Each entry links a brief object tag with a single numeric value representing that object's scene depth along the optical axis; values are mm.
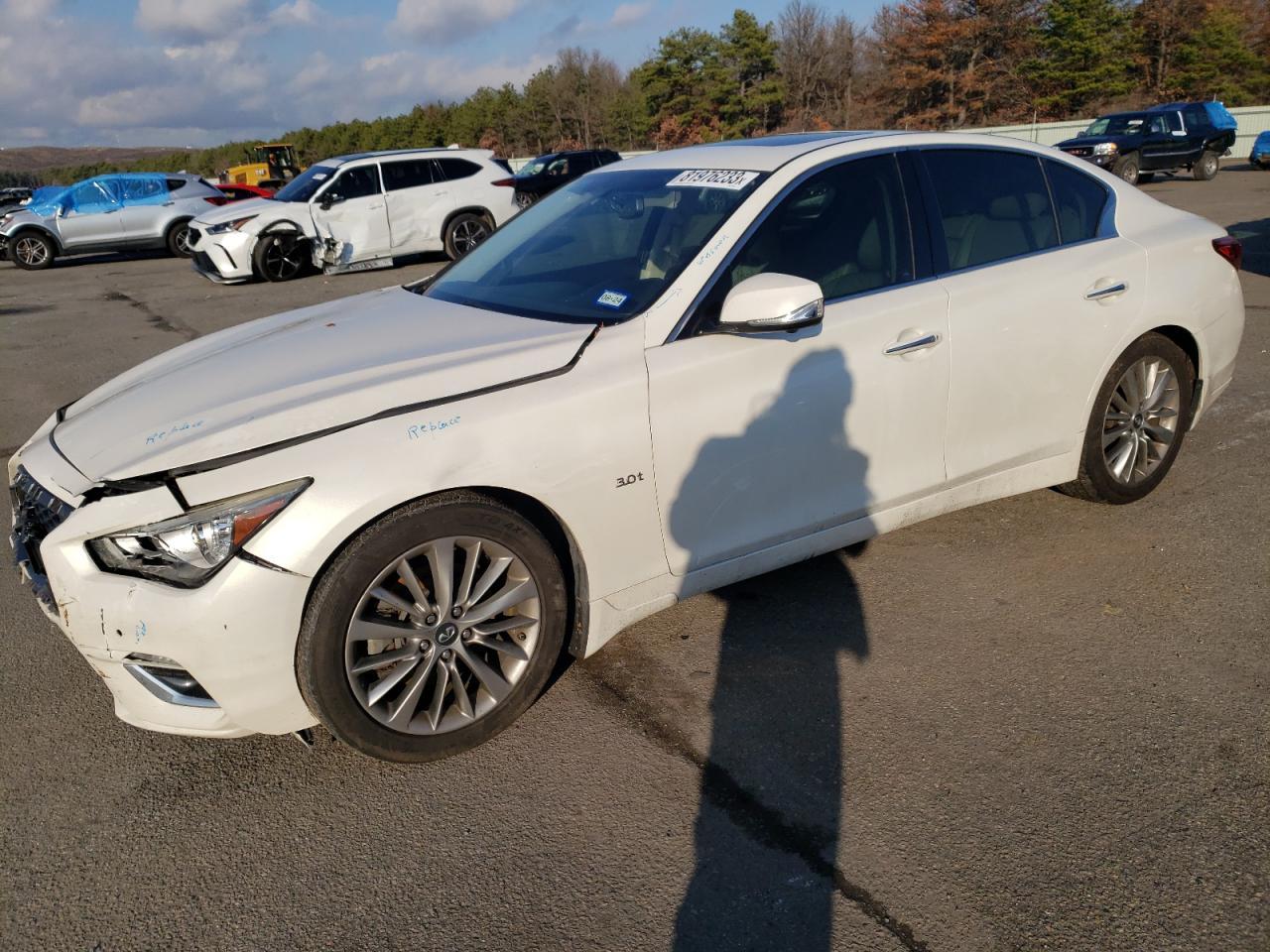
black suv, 23203
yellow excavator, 37406
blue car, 27031
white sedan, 2586
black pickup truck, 24312
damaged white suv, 14062
